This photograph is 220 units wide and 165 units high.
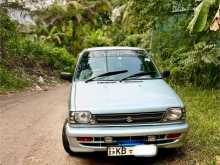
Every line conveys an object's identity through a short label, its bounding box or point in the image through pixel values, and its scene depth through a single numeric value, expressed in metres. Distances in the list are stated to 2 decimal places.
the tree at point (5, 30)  20.22
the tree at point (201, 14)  8.37
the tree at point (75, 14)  32.44
